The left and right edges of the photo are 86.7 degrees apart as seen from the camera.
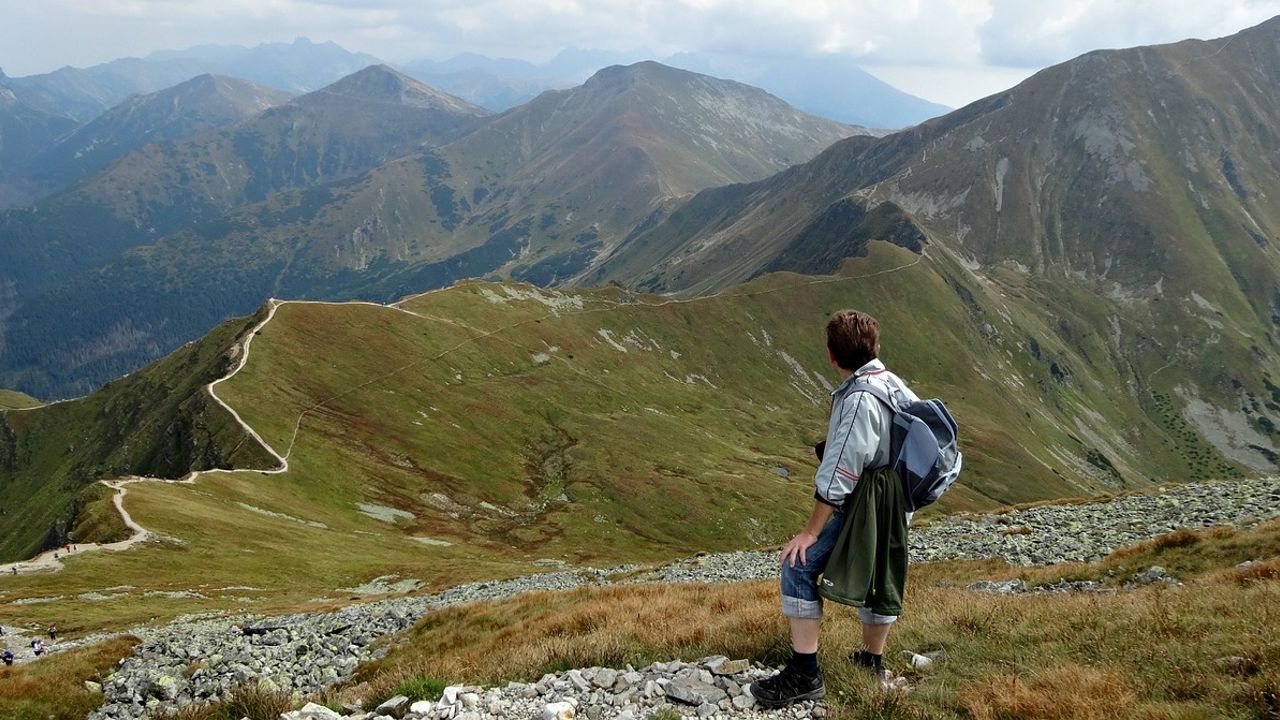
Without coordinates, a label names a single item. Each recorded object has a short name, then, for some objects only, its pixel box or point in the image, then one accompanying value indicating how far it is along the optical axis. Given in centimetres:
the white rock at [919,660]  979
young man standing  815
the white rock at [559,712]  880
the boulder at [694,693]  919
